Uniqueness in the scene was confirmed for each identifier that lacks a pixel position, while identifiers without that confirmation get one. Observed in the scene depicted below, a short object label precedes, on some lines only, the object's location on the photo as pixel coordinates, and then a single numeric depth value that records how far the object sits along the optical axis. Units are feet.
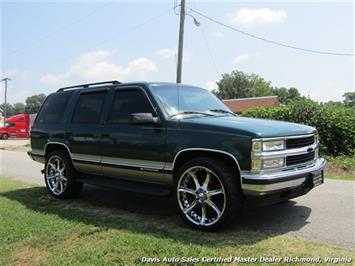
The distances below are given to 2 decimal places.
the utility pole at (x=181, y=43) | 62.54
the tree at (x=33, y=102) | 415.56
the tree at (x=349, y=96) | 347.15
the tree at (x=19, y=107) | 471.21
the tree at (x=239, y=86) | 278.67
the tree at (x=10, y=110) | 443.16
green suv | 16.37
